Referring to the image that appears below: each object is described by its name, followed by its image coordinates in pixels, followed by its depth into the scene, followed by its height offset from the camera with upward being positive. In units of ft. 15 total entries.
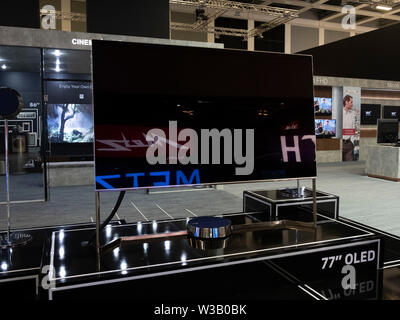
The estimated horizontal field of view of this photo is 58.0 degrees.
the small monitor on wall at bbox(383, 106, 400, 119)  41.09 +3.00
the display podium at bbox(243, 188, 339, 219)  8.52 -1.60
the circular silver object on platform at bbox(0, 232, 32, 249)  6.27 -1.83
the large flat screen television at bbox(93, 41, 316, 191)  5.62 +0.39
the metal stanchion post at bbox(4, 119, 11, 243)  7.11 -0.05
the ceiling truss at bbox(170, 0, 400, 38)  38.50 +15.89
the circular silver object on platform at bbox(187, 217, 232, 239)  5.97 -1.50
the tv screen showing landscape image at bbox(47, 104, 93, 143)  27.14 +1.29
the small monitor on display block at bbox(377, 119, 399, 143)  27.37 +0.60
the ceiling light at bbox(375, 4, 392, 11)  39.34 +14.48
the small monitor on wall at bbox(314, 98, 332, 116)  35.96 +3.22
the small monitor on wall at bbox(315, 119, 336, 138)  36.19 +1.02
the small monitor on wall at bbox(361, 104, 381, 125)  39.49 +2.76
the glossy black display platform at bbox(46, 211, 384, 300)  4.81 -1.80
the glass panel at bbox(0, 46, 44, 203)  28.76 +0.93
